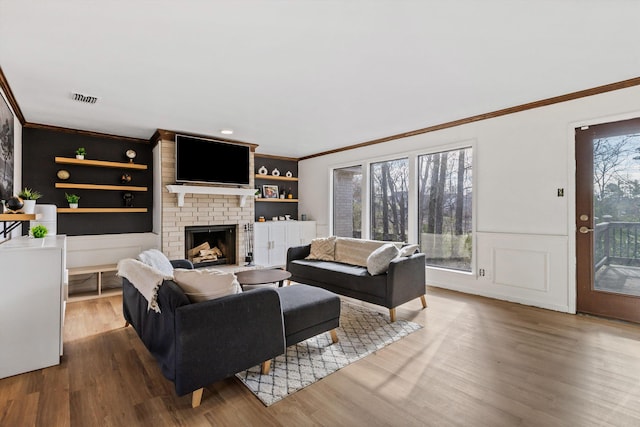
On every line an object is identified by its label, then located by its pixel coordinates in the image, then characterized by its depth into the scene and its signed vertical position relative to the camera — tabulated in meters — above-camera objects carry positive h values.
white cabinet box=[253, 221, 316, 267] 5.93 -0.47
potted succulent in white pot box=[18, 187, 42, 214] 2.65 +0.12
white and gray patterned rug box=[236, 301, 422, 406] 2.09 -1.14
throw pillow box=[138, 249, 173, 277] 2.73 -0.42
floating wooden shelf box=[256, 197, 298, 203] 6.37 +0.32
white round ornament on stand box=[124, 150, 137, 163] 4.95 +0.98
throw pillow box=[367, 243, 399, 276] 3.35 -0.49
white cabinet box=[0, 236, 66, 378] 2.20 -0.67
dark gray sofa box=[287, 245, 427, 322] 3.23 -0.76
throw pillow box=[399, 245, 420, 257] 3.58 -0.42
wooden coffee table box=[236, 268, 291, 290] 3.44 -0.73
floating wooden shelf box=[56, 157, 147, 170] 4.35 +0.78
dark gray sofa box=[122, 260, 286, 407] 1.82 -0.77
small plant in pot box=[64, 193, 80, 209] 4.43 +0.22
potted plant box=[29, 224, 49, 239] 2.93 -0.15
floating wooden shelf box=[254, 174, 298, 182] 6.37 +0.80
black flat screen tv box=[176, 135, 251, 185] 4.82 +0.90
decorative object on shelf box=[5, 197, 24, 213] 2.40 +0.09
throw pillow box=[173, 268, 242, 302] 2.01 -0.45
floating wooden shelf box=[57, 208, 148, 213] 4.42 +0.08
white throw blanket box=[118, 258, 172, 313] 1.98 -0.44
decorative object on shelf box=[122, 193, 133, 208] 4.97 +0.27
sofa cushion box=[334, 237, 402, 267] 4.09 -0.48
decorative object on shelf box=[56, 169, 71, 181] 4.42 +0.60
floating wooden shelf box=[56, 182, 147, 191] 4.43 +0.43
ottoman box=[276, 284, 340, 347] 2.40 -0.79
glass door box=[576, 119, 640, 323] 3.11 -0.05
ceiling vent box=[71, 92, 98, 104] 3.23 +1.26
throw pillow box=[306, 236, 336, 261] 4.47 -0.50
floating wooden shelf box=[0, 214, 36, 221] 2.18 -0.01
